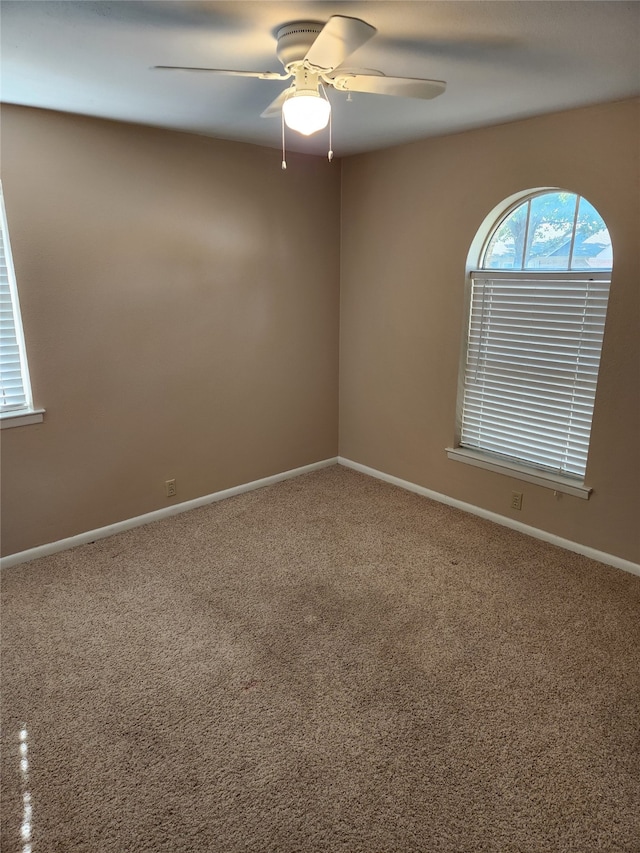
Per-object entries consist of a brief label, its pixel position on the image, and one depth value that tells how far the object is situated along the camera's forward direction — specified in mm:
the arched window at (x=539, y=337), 2973
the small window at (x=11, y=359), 2797
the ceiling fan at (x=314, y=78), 1657
